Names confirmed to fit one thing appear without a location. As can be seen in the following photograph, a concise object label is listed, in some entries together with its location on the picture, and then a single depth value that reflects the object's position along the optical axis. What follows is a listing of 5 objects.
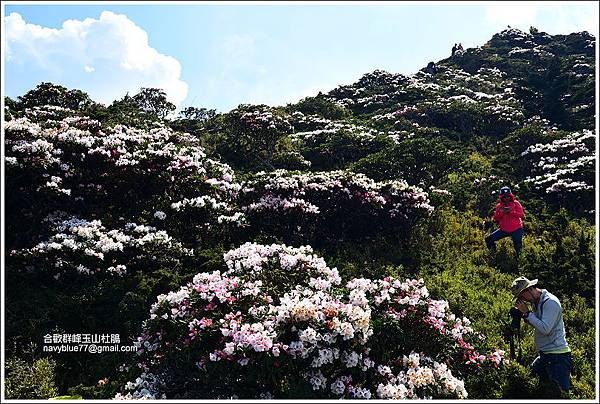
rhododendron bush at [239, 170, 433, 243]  9.54
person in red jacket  9.53
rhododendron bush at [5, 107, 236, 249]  8.01
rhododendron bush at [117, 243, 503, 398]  4.11
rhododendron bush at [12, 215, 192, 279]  6.83
